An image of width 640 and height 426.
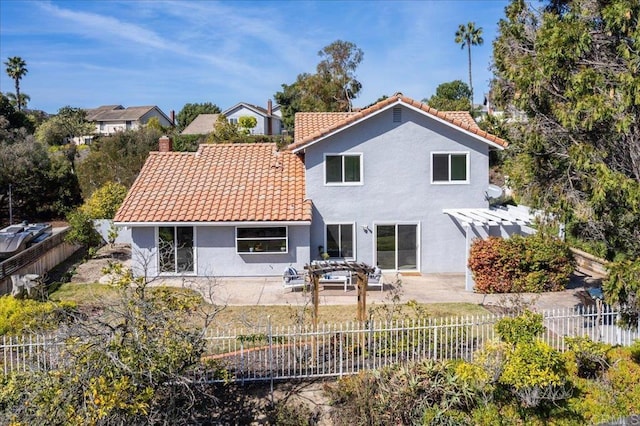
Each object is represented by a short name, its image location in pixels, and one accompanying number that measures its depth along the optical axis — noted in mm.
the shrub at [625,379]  12305
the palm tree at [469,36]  73312
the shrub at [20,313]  14411
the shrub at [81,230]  26812
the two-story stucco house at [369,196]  23734
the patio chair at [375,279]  21484
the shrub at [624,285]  12727
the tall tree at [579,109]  13406
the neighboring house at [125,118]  89938
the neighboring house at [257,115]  80938
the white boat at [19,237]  25422
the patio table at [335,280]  21609
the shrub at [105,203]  30656
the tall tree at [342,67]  62906
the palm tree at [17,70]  92062
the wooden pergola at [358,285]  14297
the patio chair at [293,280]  21328
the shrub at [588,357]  13078
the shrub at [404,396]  11578
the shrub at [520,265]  20781
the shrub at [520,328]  12609
